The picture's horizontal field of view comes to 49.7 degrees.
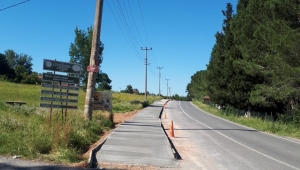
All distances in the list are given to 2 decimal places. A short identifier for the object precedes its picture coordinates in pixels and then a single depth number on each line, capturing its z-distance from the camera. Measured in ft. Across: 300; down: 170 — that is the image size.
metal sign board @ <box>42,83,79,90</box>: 43.57
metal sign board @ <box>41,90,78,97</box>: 42.83
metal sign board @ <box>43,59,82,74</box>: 43.57
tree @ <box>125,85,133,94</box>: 563.73
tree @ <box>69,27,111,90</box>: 199.11
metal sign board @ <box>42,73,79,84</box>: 43.45
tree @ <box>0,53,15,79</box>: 348.79
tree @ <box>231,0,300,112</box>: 59.57
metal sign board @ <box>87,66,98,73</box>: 52.31
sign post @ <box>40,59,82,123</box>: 43.51
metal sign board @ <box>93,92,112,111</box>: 69.87
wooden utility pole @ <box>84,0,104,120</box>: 53.36
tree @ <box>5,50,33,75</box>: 432.25
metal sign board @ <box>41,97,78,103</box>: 43.46
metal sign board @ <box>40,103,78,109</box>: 43.55
